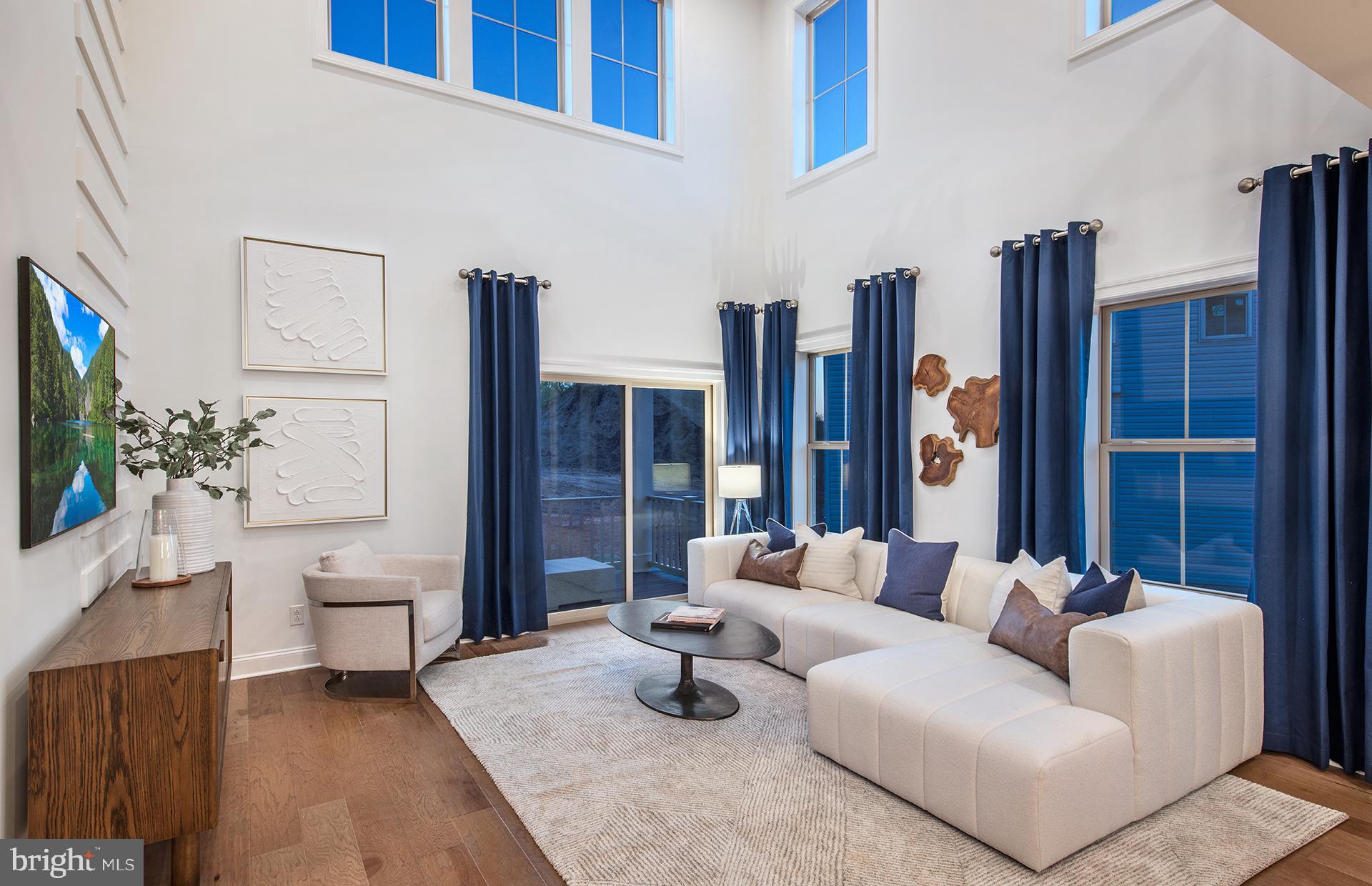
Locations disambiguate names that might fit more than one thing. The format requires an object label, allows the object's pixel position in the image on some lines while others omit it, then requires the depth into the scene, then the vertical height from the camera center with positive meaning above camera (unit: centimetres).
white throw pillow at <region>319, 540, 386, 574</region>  389 -69
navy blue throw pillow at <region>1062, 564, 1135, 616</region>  291 -68
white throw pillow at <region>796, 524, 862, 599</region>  451 -83
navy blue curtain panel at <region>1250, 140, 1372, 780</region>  288 -15
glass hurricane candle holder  298 -47
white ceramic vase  325 -37
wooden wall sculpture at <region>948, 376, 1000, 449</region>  430 +13
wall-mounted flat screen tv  194 +9
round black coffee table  331 -98
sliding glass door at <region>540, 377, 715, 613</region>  546 -41
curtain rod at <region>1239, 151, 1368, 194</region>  315 +105
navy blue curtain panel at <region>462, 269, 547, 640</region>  484 -24
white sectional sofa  230 -102
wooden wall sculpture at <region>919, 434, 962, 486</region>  457 -18
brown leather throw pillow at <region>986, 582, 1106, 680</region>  291 -84
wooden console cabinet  188 -81
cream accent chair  384 -101
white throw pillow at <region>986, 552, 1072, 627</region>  321 -69
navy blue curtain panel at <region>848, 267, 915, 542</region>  480 +18
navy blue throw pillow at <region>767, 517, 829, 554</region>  488 -71
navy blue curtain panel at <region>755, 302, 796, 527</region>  582 +20
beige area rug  227 -136
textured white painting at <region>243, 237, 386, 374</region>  427 +77
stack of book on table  360 -94
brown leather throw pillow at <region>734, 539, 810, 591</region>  464 -87
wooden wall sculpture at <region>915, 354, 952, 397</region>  464 +36
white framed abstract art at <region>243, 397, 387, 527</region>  430 -17
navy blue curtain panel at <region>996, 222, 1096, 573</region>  379 +17
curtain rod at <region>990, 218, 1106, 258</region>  375 +104
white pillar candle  298 -50
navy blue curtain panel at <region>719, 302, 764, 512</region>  603 +40
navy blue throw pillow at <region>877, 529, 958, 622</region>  394 -81
